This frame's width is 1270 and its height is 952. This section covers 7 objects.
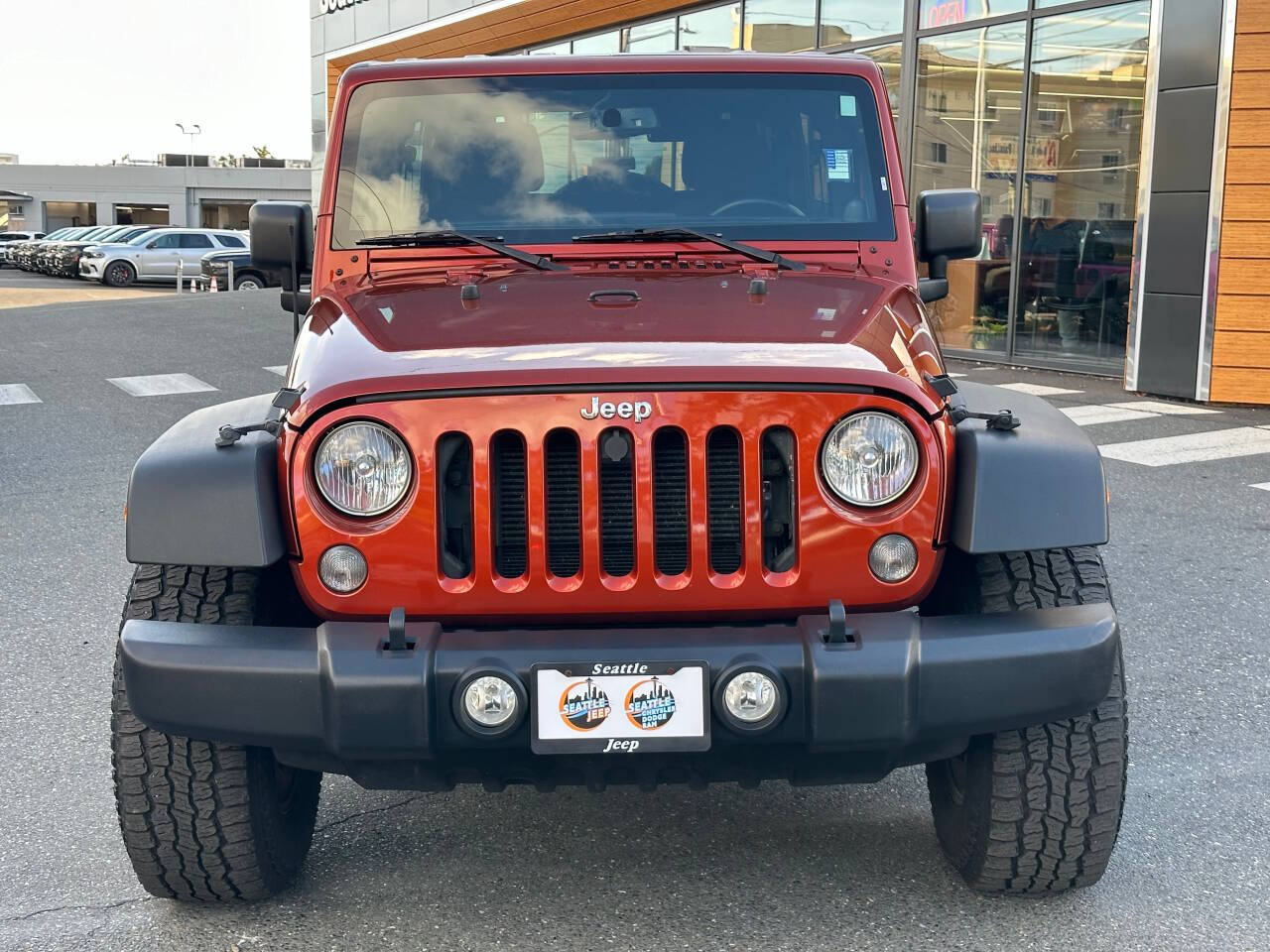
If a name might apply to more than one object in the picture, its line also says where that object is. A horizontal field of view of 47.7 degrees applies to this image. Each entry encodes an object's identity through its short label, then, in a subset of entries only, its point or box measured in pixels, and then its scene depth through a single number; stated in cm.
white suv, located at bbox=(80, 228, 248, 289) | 3312
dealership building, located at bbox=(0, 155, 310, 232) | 7425
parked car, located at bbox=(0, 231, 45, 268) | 4353
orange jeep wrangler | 267
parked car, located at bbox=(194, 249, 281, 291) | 3128
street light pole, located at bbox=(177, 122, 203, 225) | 7781
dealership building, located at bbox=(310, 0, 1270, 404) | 1141
